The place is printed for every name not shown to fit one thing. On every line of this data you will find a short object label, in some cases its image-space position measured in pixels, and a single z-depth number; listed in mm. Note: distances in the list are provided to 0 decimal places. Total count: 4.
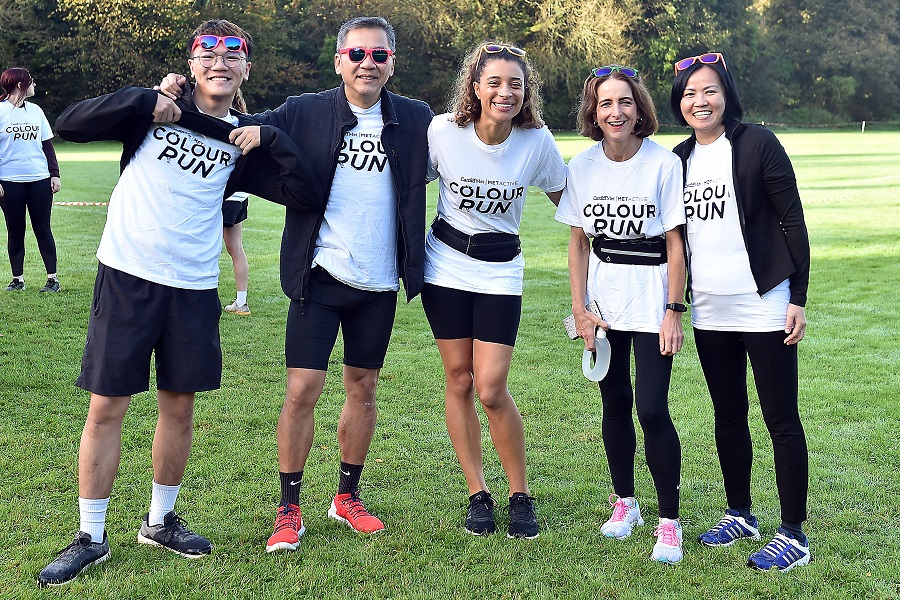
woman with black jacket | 3799
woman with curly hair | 4078
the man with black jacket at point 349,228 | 4004
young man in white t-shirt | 3695
